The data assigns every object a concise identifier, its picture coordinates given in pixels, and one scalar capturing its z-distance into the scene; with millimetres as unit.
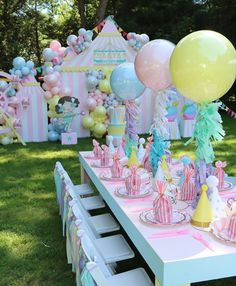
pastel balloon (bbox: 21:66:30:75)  8648
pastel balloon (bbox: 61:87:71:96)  8852
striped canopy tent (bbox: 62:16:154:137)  9039
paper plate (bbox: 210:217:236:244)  2097
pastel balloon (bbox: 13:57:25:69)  8619
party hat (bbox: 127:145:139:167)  3561
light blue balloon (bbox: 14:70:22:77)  8648
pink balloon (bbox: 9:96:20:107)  8570
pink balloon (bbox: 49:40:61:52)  9094
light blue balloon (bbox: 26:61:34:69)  8727
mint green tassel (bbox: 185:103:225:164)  2488
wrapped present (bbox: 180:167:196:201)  2715
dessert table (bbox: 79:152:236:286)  1905
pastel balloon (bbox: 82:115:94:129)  8875
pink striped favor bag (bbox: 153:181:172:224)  2326
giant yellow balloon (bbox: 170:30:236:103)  2287
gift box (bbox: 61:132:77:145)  8492
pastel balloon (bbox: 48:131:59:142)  8836
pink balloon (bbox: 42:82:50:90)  8795
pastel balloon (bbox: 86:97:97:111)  8836
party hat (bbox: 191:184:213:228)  2270
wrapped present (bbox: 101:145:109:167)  3832
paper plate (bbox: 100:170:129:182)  3325
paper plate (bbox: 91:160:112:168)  3816
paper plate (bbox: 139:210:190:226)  2316
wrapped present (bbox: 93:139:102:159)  4145
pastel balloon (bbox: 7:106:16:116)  8578
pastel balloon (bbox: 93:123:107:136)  8776
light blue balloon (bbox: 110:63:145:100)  3883
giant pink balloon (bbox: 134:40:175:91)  3070
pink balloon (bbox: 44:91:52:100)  8750
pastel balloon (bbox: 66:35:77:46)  8812
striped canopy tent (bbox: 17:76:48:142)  8828
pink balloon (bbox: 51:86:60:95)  8770
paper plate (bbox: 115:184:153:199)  2852
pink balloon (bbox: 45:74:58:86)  8602
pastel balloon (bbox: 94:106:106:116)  8773
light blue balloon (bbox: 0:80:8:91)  8430
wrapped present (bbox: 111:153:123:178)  3363
